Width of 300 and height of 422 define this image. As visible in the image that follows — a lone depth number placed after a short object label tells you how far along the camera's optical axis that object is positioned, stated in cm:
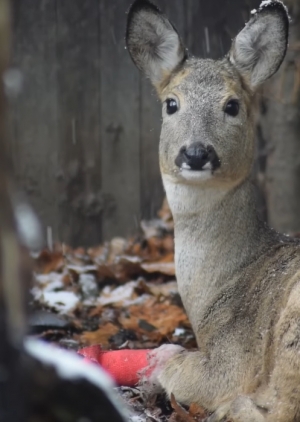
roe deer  766
